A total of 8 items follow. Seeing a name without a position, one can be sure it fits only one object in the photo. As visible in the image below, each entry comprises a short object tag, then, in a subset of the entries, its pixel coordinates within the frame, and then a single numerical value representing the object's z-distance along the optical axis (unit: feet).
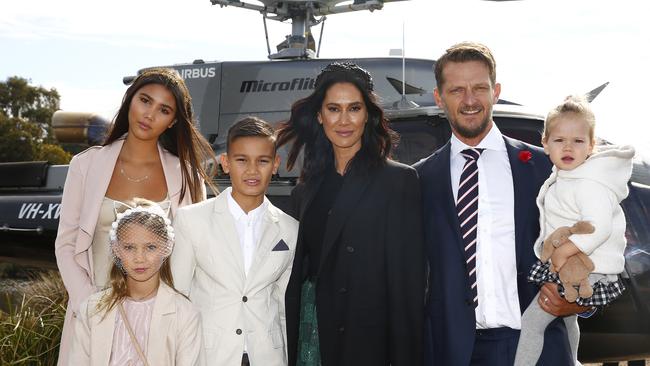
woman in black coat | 9.31
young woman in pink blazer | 10.69
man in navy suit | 9.16
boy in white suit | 9.75
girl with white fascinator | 9.63
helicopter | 14.87
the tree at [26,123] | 99.30
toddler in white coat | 8.91
